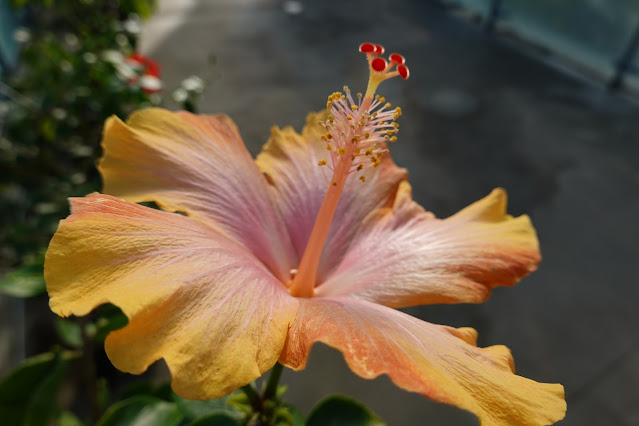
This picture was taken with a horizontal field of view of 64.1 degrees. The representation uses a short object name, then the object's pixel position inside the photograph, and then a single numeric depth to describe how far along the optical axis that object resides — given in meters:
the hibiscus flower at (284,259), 0.11
